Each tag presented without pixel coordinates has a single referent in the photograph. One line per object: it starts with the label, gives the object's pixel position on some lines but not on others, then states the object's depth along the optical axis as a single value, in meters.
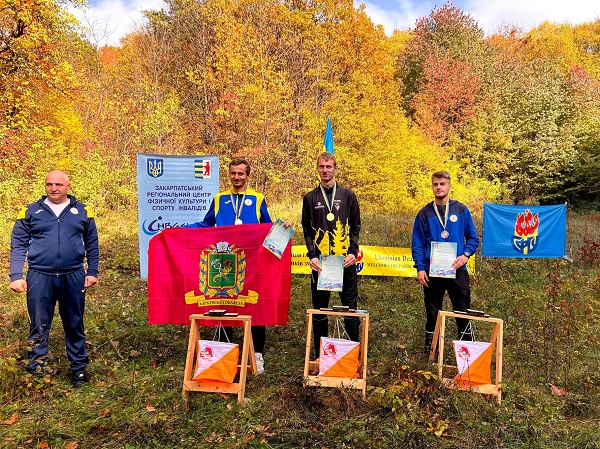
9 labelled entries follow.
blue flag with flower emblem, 9.30
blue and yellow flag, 9.95
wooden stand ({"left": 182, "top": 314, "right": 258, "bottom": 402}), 3.75
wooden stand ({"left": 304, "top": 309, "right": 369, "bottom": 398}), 3.75
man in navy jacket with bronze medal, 4.30
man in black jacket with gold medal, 4.23
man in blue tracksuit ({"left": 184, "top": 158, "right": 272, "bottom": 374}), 4.54
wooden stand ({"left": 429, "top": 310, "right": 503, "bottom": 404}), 3.72
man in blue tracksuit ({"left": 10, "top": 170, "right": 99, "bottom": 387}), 3.93
